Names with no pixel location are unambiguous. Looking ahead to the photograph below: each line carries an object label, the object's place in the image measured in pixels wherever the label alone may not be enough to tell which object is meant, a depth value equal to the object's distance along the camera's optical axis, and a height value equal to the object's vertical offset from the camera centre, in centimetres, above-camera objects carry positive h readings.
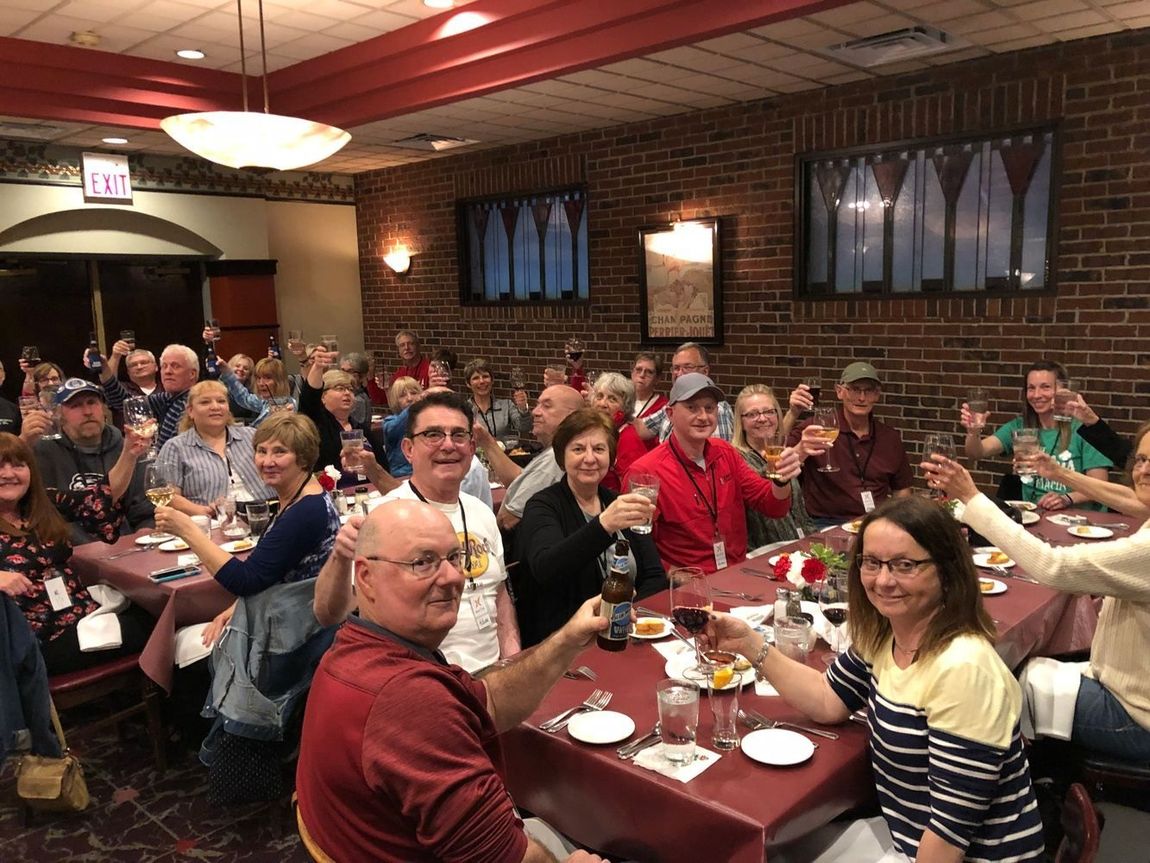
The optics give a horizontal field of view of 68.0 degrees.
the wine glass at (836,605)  238 -83
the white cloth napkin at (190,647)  320 -120
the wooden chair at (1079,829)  137 -86
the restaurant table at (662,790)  166 -97
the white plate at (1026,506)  393 -92
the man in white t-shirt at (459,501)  258 -56
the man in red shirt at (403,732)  140 -69
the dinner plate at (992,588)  288 -94
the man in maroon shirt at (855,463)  437 -78
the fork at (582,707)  196 -92
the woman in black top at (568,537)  281 -73
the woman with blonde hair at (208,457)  423 -65
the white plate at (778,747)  181 -94
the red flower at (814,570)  265 -80
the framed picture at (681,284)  675 +25
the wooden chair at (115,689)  312 -135
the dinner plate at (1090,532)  353 -94
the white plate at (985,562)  317 -94
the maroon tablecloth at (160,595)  319 -103
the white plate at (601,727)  188 -92
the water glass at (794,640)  223 -85
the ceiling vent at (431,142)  743 +159
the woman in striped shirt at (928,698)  165 -81
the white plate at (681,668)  219 -91
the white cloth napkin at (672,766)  176 -94
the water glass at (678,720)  178 -85
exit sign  754 +133
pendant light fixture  395 +90
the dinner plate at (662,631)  244 -91
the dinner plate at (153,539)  374 -93
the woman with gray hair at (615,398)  482 -46
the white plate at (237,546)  354 -92
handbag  295 -156
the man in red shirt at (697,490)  340 -71
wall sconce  912 +66
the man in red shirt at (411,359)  864 -38
